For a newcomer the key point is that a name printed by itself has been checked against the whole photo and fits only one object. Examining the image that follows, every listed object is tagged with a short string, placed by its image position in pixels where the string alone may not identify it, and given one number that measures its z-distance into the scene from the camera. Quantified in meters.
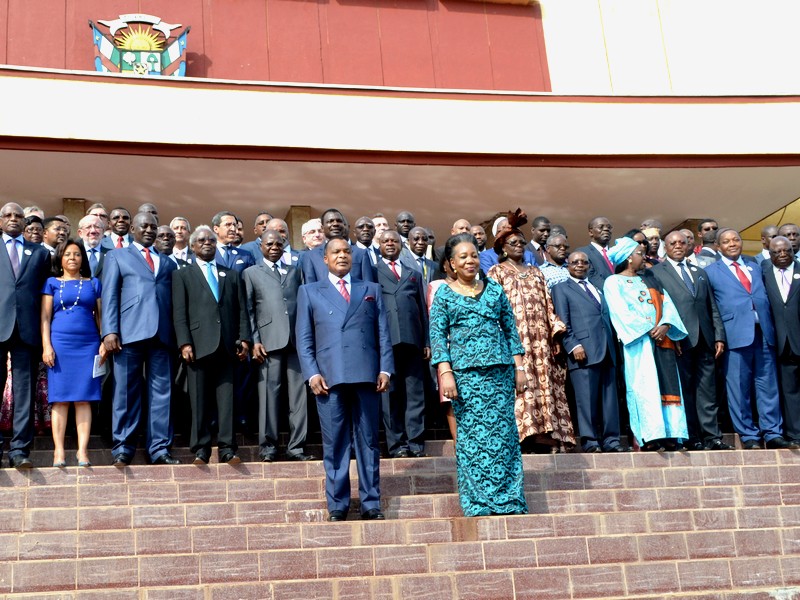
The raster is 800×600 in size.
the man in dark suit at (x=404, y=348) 8.00
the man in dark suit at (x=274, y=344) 7.65
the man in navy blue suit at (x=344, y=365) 6.59
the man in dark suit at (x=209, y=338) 7.51
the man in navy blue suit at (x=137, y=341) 7.42
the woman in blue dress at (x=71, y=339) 7.31
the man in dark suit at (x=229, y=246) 8.72
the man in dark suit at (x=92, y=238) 8.53
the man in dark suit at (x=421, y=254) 9.12
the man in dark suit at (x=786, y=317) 8.77
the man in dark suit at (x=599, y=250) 9.27
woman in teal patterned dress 6.46
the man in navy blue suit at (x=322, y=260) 8.13
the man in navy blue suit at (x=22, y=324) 7.14
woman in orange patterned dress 8.15
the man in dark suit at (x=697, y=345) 8.70
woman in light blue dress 8.28
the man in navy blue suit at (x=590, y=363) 8.38
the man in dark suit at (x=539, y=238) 9.88
